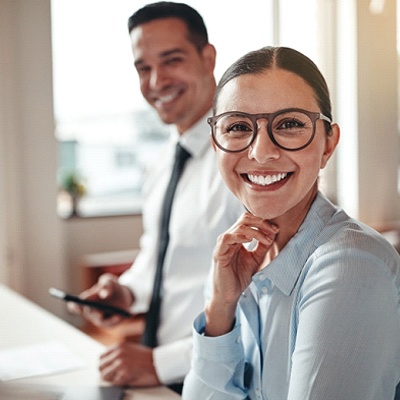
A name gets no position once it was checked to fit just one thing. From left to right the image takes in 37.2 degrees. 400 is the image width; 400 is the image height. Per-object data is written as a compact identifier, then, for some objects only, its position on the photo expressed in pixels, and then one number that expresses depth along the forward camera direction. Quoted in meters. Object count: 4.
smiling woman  0.78
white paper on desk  1.39
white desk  1.32
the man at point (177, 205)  1.37
